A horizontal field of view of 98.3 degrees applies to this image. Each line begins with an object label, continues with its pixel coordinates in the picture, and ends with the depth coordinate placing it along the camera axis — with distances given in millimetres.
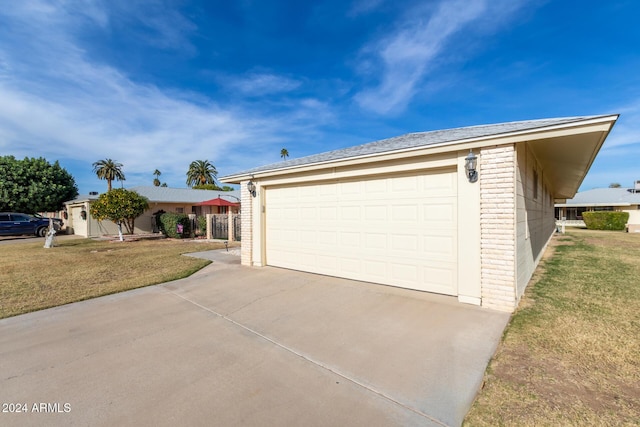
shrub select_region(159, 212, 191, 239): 17781
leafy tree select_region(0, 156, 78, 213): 21672
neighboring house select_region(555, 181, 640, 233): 25802
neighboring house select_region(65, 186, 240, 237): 20406
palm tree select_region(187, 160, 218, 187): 45344
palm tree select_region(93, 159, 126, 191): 37781
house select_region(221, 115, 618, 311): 4426
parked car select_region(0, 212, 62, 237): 17938
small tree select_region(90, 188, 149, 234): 15906
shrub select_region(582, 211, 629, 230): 22953
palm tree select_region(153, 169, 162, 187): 59725
